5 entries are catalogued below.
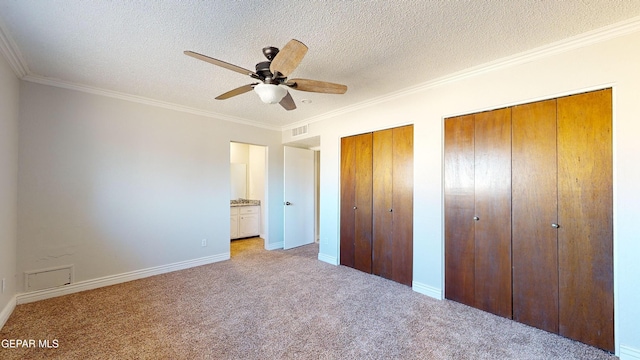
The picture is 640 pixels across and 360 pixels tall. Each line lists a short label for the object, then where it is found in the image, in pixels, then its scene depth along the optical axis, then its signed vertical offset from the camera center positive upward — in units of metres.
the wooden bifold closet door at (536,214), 2.00 -0.31
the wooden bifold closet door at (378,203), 3.24 -0.32
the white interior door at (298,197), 5.04 -0.33
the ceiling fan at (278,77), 1.66 +0.80
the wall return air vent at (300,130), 4.57 +0.93
